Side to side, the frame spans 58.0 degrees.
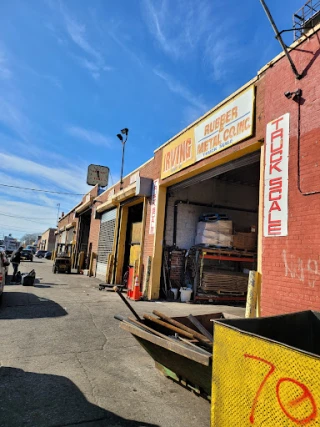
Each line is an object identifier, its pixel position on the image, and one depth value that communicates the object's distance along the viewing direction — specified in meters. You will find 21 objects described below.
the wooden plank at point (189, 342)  2.98
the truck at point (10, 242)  62.00
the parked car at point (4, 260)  9.32
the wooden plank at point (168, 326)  3.85
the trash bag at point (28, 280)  12.68
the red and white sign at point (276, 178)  5.64
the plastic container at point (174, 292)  11.28
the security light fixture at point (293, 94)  5.61
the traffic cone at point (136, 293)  10.90
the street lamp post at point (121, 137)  16.68
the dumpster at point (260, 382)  1.81
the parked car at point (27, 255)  38.53
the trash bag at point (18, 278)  13.66
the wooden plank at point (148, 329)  3.45
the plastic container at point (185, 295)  10.81
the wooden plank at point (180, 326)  3.86
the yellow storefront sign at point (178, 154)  9.37
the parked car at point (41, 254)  63.72
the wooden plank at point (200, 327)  4.43
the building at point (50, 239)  80.19
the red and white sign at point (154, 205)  11.64
